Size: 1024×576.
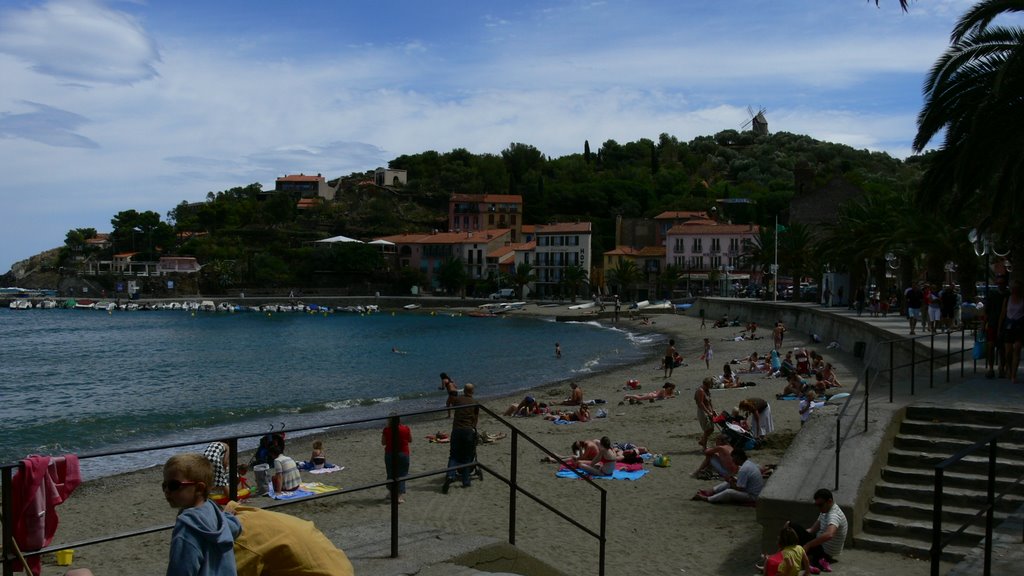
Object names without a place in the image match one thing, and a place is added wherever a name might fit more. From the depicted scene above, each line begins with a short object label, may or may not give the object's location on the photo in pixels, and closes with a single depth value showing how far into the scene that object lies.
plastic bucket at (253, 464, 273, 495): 13.27
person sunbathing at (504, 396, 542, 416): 21.95
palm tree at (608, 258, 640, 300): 91.45
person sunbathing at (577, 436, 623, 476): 13.43
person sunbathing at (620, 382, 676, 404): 23.83
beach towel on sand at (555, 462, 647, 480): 13.35
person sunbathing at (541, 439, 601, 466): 13.82
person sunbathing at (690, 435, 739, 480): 12.27
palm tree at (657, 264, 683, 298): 90.69
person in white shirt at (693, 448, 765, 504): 11.05
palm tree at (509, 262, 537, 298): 99.38
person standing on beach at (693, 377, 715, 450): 15.11
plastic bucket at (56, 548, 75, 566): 10.02
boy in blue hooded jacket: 3.44
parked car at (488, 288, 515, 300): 100.21
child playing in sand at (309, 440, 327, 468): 15.67
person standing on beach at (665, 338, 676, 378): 29.11
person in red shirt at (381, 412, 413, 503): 11.38
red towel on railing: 4.45
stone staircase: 8.02
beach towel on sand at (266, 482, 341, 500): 12.96
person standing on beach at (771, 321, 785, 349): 33.91
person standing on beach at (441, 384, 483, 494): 11.22
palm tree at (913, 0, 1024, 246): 13.06
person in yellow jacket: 3.94
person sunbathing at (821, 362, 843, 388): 21.13
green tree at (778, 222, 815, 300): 55.72
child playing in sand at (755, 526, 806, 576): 7.16
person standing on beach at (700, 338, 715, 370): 31.93
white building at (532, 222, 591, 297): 97.81
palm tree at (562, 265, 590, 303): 95.75
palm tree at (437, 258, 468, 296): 106.19
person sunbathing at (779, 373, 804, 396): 21.39
